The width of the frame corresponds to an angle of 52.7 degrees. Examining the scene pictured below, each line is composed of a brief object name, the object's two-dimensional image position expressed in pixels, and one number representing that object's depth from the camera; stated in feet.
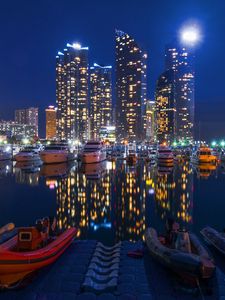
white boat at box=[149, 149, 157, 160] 183.41
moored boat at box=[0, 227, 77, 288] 21.31
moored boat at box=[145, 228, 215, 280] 20.69
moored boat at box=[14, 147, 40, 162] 145.89
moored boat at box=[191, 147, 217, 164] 139.32
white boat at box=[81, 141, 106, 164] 133.06
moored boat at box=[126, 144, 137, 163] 141.71
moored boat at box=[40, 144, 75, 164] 132.74
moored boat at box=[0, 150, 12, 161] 160.25
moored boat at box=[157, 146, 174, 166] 138.68
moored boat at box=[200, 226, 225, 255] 28.79
